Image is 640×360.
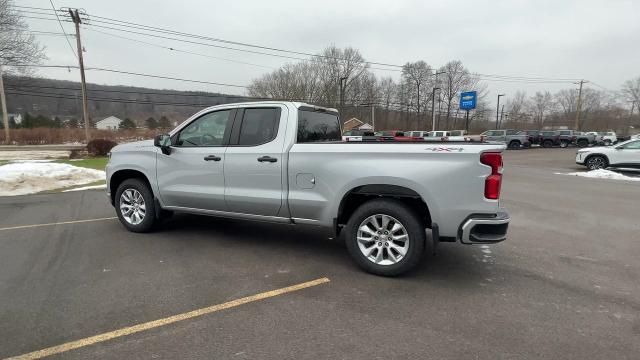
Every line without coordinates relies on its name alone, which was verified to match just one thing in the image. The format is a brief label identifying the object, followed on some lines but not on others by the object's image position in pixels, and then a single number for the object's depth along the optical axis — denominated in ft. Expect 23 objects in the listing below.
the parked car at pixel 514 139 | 123.75
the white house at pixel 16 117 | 210.59
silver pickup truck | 12.21
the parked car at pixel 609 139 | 148.86
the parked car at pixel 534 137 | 132.67
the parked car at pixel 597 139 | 136.01
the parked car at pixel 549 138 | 131.34
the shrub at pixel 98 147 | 65.77
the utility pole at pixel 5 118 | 119.55
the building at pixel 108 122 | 323.16
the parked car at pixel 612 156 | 49.85
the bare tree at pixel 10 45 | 124.26
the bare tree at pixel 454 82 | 256.73
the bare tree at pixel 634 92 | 288.92
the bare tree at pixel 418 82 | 245.65
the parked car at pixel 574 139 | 130.52
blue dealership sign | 96.12
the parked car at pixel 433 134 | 87.20
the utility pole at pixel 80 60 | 86.94
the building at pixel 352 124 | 189.26
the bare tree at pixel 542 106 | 311.68
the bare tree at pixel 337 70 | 216.54
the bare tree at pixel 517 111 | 297.53
